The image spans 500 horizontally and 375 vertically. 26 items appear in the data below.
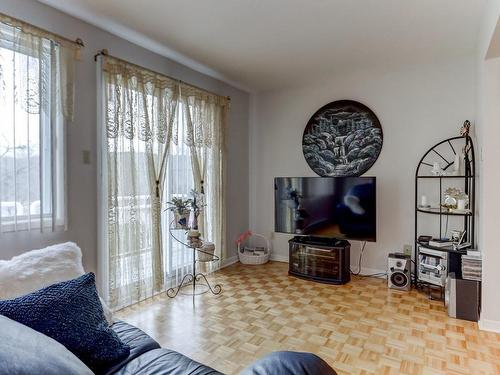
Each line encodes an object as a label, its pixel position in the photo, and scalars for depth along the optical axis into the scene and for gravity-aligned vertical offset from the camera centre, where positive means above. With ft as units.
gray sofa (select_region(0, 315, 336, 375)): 2.71 -1.87
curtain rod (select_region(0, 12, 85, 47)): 7.06 +3.69
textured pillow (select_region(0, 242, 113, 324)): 4.29 -1.26
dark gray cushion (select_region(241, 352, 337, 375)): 3.20 -1.90
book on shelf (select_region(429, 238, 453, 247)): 10.35 -2.01
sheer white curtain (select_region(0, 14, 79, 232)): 7.11 +1.46
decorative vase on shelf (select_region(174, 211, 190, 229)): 10.45 -1.22
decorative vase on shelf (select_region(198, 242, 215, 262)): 11.12 -2.48
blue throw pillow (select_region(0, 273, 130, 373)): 3.72 -1.66
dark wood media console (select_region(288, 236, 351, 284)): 12.06 -3.03
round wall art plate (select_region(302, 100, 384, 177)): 12.98 +1.82
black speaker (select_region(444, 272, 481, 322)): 8.86 -3.31
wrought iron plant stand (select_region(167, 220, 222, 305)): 10.86 -3.71
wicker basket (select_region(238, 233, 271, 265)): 14.69 -3.37
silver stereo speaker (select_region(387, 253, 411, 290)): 11.26 -3.21
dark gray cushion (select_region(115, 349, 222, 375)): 4.09 -2.43
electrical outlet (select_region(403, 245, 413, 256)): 12.17 -2.58
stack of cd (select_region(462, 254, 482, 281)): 8.85 -2.40
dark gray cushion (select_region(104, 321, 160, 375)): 4.41 -2.39
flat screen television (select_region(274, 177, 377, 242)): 11.82 -0.97
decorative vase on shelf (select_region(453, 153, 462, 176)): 10.79 +0.56
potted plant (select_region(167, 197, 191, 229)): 10.43 -0.99
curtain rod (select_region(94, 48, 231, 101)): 8.95 +3.64
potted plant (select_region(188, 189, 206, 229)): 10.70 -0.75
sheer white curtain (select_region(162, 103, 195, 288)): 11.20 -0.22
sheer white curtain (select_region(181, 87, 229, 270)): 11.93 +1.25
